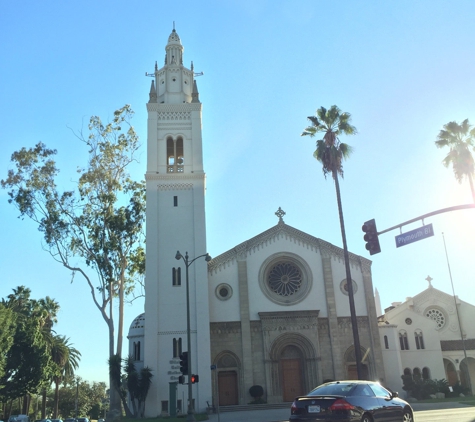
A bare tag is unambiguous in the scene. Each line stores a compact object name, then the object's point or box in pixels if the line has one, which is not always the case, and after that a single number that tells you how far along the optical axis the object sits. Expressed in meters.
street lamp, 21.30
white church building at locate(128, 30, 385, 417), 35.38
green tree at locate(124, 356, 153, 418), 33.22
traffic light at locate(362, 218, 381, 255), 17.78
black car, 10.40
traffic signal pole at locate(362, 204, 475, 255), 17.34
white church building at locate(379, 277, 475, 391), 40.00
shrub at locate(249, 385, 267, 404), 35.44
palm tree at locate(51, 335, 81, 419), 49.94
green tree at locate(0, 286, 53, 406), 38.62
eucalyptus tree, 35.91
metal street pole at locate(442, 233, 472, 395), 46.22
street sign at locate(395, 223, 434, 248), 17.45
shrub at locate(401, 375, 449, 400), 37.06
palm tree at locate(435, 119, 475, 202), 32.00
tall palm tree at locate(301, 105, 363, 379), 31.12
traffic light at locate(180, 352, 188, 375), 22.45
